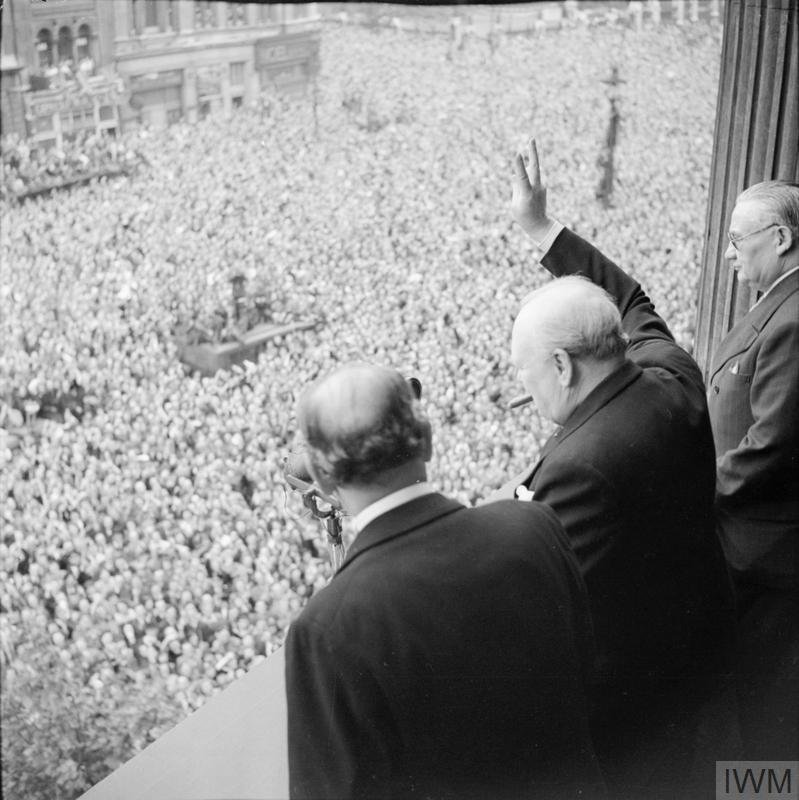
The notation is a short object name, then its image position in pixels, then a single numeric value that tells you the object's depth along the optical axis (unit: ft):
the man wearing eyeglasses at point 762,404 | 5.95
